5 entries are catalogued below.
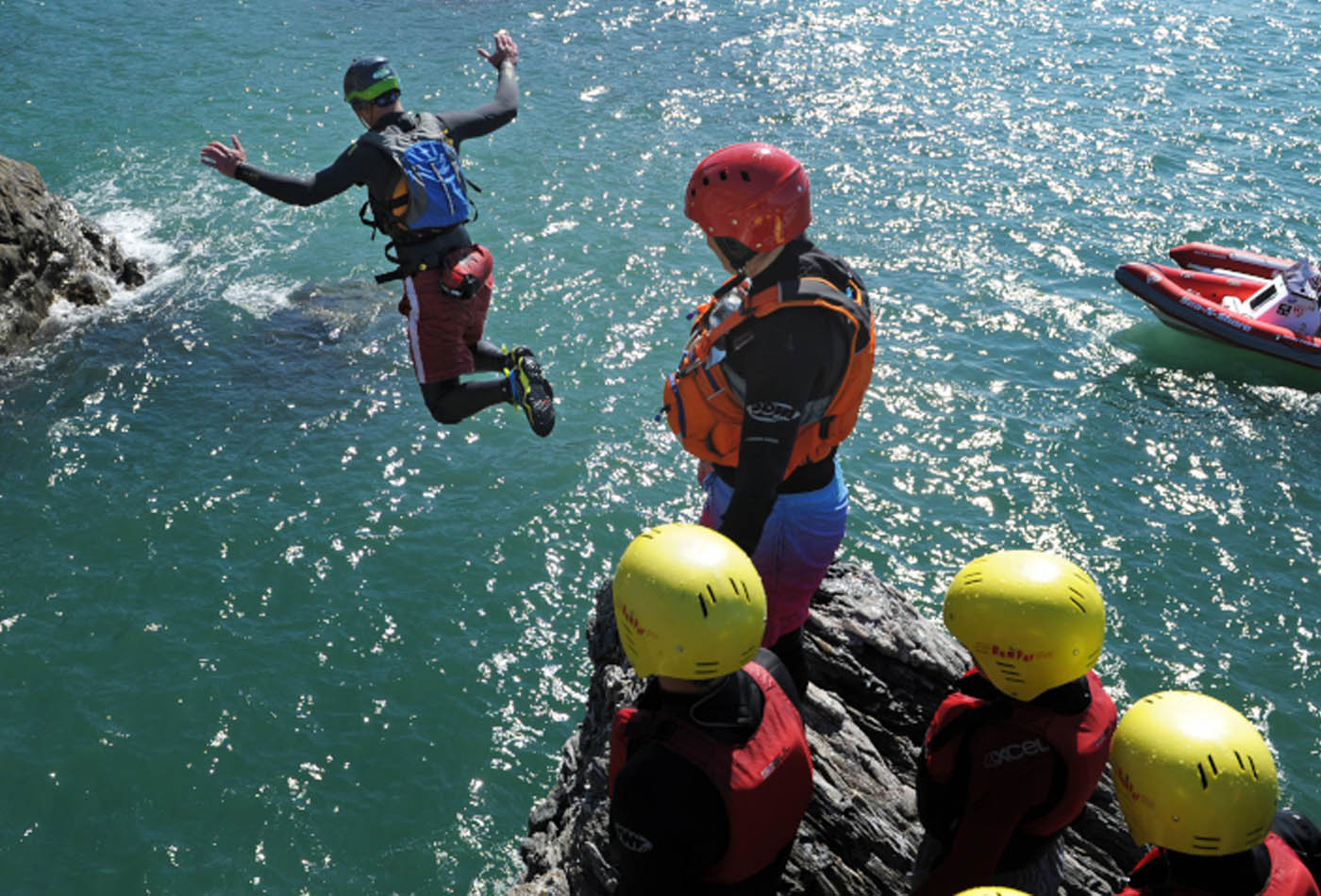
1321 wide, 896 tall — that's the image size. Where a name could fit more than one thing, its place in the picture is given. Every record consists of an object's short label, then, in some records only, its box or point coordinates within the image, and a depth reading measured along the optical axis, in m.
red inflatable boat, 15.27
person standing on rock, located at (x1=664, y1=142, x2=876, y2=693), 4.42
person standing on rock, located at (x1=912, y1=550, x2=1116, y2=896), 4.14
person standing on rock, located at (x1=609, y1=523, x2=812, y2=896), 3.32
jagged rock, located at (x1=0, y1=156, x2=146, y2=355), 14.17
